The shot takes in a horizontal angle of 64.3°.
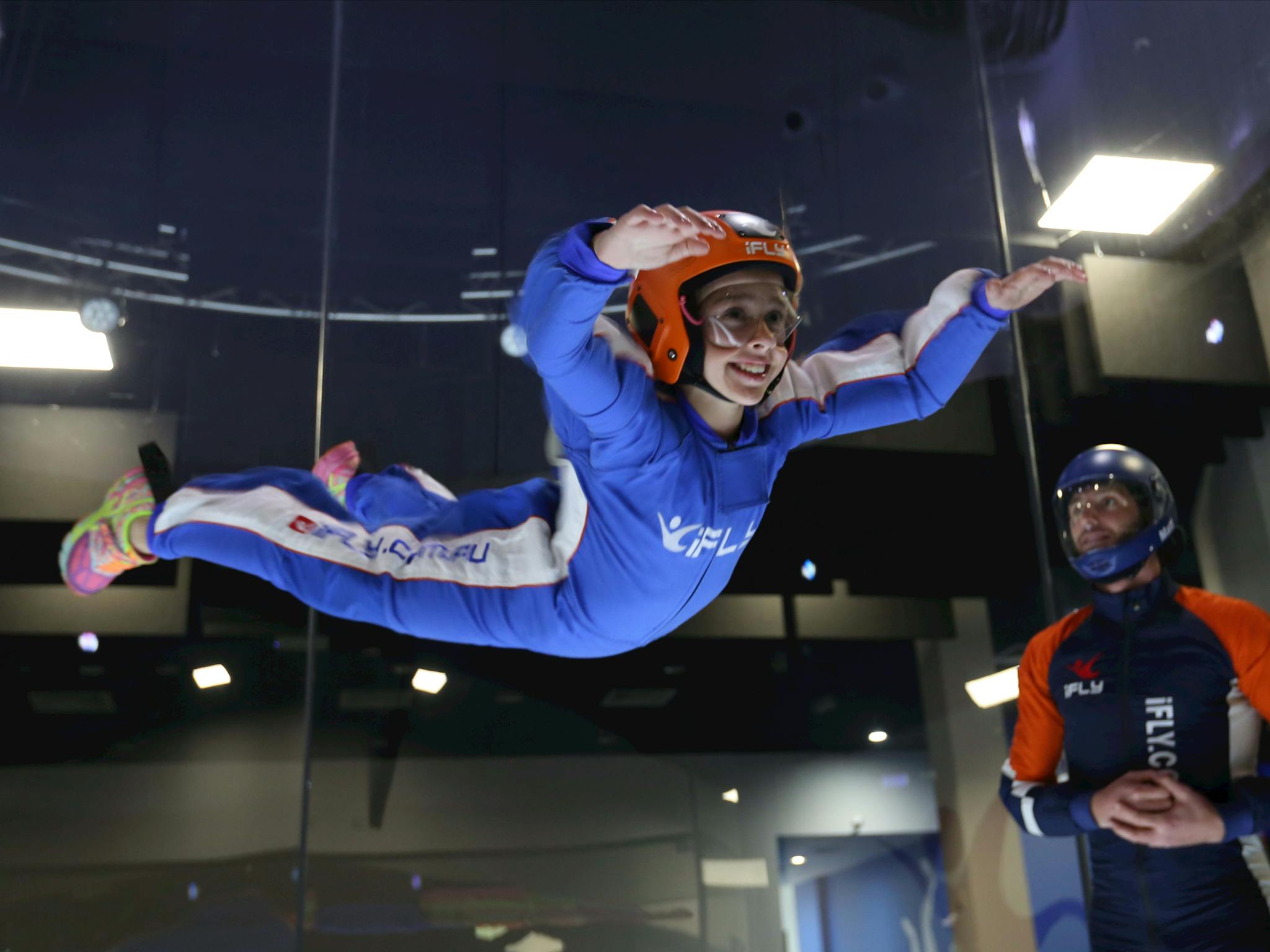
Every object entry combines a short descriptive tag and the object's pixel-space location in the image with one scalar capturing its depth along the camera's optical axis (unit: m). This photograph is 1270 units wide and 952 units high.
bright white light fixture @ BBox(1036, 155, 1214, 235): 2.98
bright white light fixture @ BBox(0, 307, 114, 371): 3.04
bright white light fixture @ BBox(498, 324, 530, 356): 3.27
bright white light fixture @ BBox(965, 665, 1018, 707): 3.19
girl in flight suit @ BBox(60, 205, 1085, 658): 1.77
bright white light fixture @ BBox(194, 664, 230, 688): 2.96
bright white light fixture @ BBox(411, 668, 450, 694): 3.05
